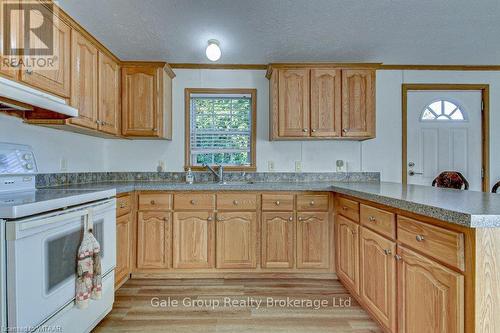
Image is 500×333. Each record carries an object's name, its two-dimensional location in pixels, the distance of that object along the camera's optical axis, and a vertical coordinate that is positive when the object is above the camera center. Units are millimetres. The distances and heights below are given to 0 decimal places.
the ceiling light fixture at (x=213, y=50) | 2539 +1062
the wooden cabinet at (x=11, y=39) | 1578 +744
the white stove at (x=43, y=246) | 1221 -401
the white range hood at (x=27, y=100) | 1381 +385
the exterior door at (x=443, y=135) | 3303 +375
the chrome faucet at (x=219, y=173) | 3121 -62
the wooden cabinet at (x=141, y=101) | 2920 +695
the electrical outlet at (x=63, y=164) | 2506 +35
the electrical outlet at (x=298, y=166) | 3281 +15
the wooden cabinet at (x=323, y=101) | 2965 +699
